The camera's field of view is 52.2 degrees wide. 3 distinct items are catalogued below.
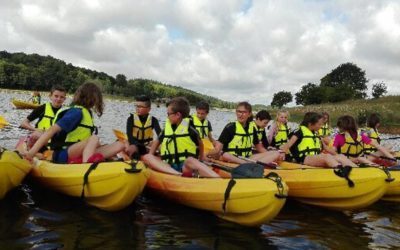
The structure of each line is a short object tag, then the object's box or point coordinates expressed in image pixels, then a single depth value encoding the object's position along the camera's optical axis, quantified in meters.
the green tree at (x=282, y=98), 86.56
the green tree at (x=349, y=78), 79.19
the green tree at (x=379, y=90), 70.25
